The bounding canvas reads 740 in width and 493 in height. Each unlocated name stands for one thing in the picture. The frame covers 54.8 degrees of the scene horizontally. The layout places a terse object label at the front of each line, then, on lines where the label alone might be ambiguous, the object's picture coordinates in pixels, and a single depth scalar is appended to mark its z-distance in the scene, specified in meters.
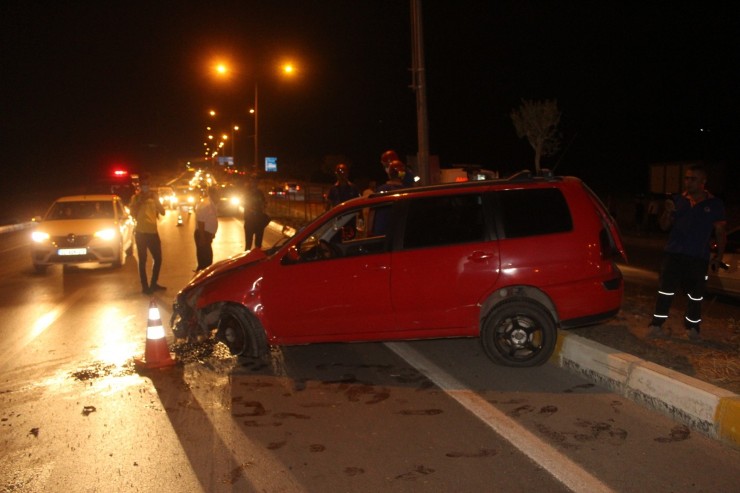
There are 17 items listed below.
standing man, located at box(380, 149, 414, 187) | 10.98
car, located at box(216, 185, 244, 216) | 35.84
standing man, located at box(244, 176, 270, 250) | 13.97
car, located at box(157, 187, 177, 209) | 44.25
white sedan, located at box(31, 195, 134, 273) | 14.56
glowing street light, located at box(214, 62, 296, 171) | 25.49
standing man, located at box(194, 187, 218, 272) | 12.62
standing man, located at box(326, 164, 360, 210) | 12.27
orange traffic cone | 7.16
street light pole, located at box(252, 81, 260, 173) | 32.92
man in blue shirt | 7.09
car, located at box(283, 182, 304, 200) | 48.08
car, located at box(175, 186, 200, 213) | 38.28
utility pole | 11.55
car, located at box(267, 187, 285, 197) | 42.51
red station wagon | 6.79
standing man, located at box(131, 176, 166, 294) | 12.14
